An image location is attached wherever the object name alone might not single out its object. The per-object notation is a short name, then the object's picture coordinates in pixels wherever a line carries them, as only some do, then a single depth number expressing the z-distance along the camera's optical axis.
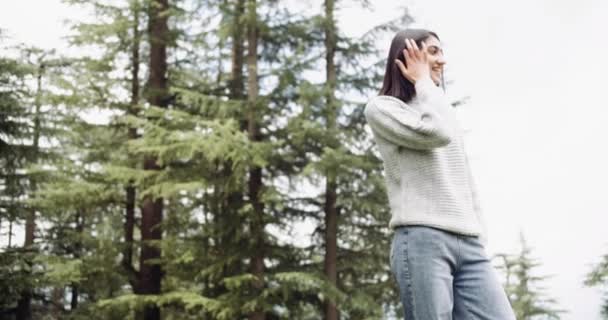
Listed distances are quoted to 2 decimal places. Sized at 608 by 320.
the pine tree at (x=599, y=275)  11.11
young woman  1.86
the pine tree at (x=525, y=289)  16.81
